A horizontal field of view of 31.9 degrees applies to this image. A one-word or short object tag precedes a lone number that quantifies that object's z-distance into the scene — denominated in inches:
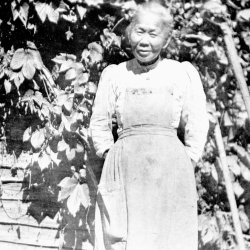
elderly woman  94.0
